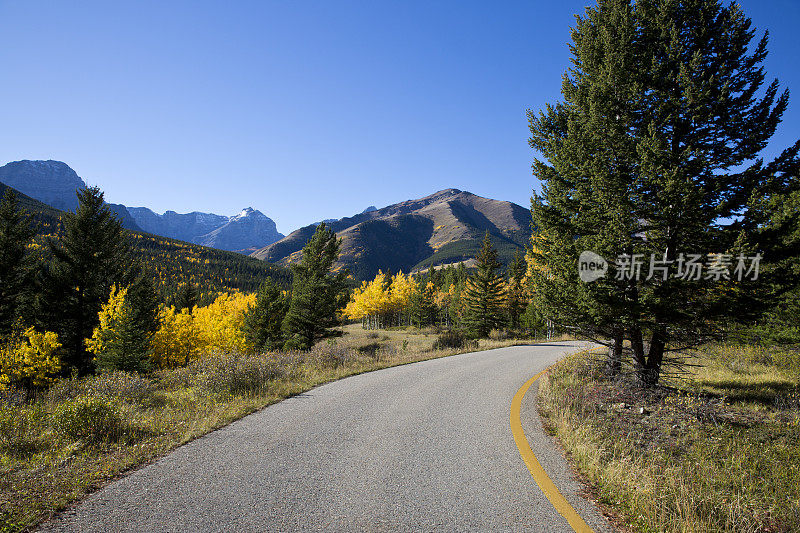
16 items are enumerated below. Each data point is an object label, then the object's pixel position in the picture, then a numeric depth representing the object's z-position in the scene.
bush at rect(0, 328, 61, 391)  15.12
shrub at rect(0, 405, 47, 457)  4.49
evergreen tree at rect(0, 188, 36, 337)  21.97
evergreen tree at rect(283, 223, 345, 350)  24.94
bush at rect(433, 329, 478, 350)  19.01
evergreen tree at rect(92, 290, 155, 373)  18.75
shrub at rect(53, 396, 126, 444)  4.71
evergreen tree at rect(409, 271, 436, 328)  57.12
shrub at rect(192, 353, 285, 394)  7.34
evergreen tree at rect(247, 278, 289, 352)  29.84
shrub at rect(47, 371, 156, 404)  7.35
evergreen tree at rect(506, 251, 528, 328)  36.25
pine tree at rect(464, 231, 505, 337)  28.98
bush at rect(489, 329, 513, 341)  27.32
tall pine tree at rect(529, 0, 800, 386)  6.42
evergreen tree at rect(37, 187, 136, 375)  22.03
